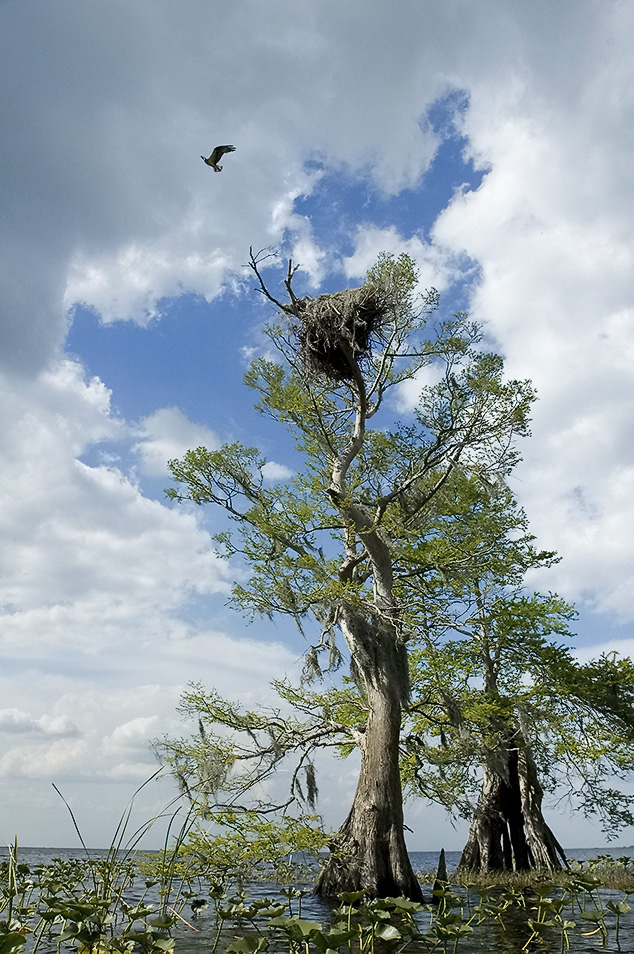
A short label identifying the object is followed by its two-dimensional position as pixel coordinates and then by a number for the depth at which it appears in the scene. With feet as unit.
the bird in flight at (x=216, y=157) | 33.37
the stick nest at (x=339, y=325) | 47.50
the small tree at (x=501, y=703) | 48.67
